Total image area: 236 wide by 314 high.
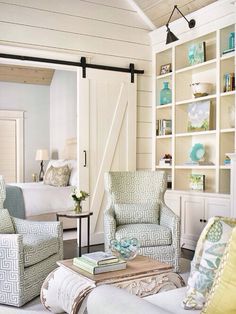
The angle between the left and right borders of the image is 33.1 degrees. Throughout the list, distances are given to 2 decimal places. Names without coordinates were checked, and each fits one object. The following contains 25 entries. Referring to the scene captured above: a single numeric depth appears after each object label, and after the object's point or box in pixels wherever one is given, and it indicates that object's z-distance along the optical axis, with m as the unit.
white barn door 5.14
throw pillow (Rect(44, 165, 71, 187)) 6.35
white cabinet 4.39
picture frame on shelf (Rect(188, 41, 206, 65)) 4.91
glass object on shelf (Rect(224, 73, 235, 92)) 4.49
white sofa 1.35
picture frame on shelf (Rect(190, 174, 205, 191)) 4.96
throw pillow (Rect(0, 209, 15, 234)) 3.43
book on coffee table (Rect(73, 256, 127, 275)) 2.49
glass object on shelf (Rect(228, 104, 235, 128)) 4.56
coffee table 2.37
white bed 5.56
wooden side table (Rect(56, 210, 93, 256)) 4.08
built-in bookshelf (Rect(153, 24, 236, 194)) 4.60
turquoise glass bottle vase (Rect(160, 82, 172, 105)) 5.48
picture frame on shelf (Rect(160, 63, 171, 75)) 5.51
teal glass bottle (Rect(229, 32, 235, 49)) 4.46
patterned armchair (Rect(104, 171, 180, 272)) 3.68
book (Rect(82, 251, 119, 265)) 2.52
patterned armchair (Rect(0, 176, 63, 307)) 2.96
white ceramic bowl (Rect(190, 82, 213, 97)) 4.89
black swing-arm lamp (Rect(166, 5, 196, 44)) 4.84
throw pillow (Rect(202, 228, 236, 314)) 1.35
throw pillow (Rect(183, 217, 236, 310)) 1.63
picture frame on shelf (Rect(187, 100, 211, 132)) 4.91
